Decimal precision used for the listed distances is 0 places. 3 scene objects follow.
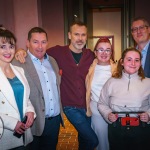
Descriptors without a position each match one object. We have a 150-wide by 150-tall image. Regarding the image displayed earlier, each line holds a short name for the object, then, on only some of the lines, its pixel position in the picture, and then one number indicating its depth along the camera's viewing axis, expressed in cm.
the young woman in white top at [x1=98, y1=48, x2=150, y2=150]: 199
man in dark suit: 279
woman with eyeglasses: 245
